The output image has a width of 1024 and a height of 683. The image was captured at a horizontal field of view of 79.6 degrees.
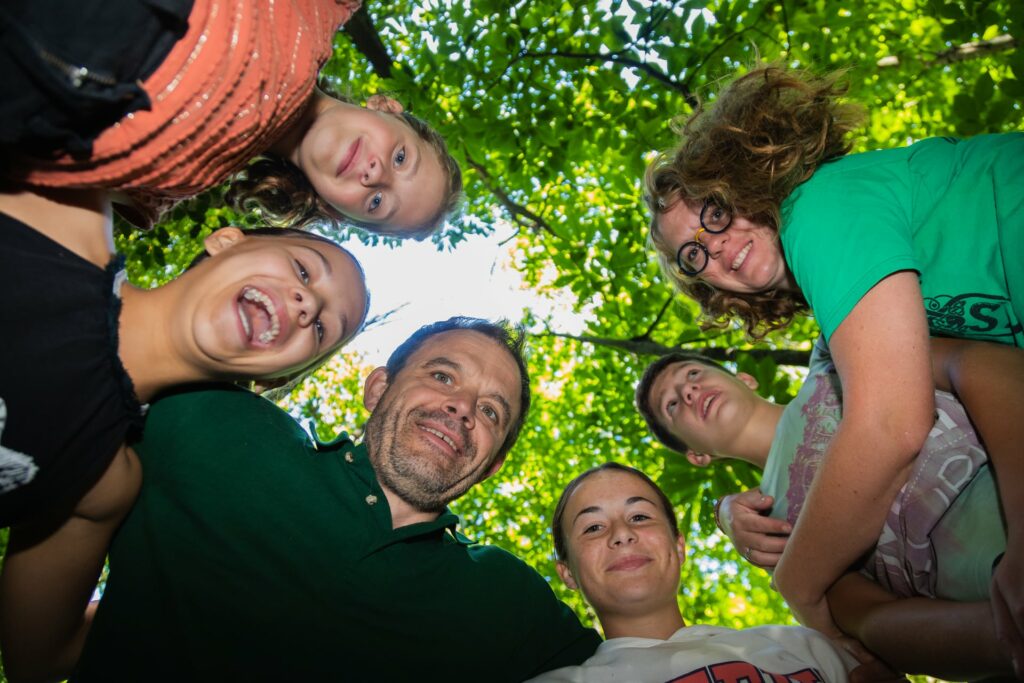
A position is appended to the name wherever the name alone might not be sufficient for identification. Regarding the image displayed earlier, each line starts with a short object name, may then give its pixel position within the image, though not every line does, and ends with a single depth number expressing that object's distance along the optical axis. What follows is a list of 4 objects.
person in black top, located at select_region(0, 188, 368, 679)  0.38
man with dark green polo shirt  0.53
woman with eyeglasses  0.44
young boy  0.48
